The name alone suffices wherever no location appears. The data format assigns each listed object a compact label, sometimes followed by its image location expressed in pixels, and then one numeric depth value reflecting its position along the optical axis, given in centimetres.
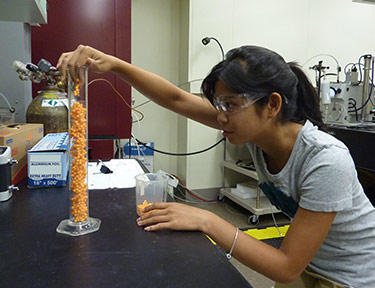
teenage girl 72
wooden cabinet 183
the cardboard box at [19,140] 104
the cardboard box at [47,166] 101
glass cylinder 75
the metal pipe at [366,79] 245
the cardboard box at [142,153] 285
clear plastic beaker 85
